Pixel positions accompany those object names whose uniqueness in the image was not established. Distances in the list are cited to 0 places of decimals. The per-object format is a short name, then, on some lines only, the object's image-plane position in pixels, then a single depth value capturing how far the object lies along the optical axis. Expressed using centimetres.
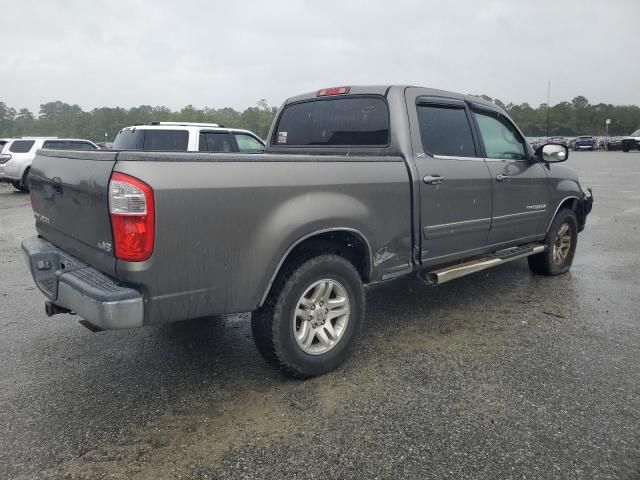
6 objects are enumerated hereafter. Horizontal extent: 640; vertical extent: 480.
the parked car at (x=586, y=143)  4862
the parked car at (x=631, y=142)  3751
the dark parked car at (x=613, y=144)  4436
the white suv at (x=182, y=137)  955
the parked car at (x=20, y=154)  1498
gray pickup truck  250
